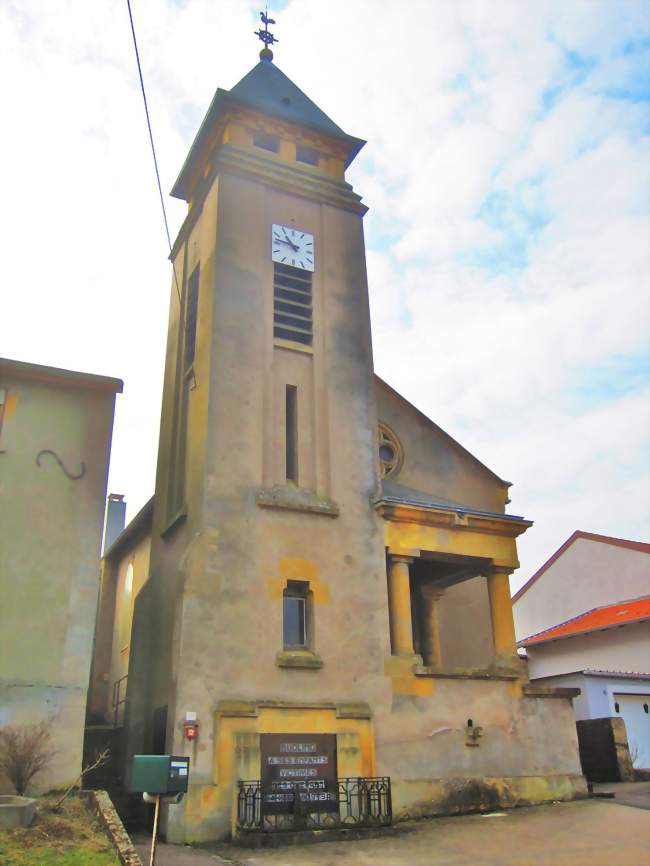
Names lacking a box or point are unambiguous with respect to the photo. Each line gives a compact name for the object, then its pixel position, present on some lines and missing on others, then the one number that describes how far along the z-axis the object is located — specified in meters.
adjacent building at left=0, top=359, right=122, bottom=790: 15.05
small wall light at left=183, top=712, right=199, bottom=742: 14.95
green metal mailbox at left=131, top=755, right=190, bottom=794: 9.55
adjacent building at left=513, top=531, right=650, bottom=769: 22.45
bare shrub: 13.92
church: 15.80
